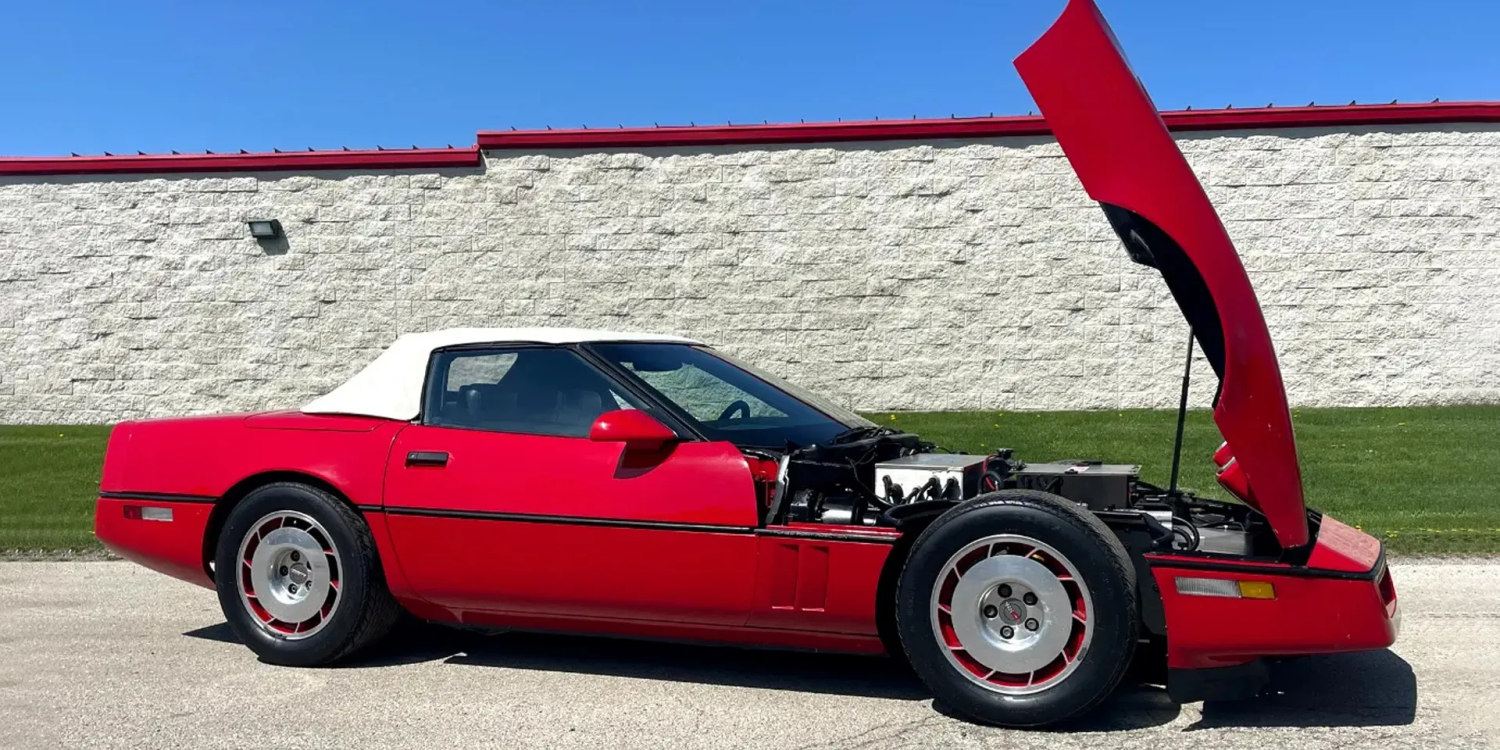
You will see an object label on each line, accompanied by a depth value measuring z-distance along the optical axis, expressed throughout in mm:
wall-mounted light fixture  12867
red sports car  3863
